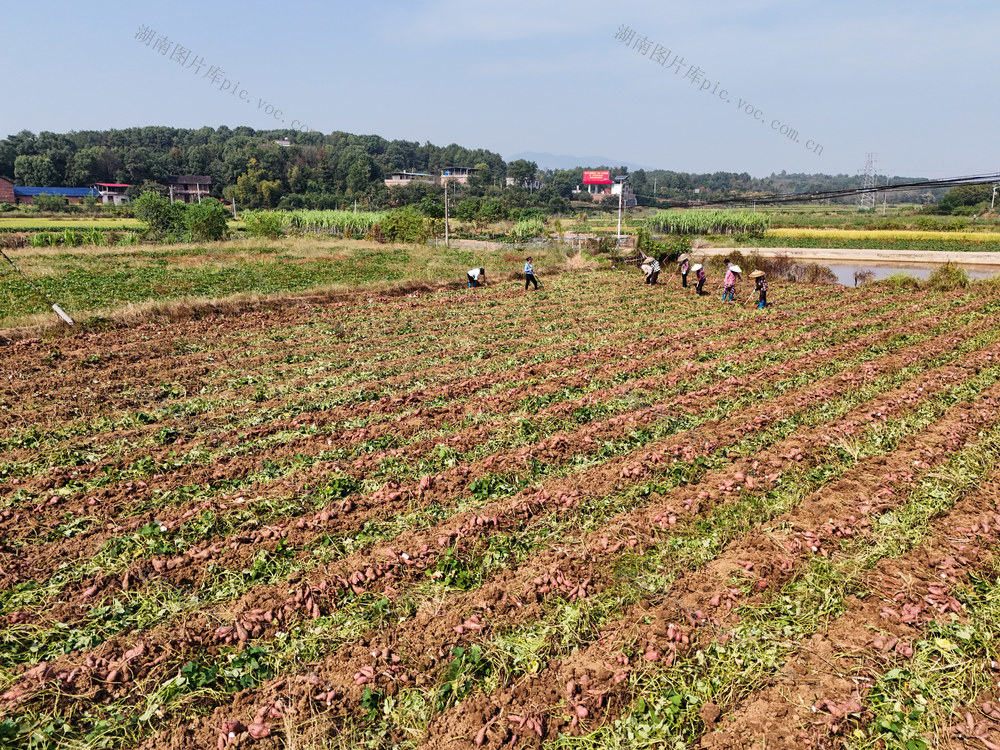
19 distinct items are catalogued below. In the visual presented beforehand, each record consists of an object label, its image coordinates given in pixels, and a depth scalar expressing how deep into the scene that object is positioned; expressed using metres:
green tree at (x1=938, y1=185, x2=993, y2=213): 94.97
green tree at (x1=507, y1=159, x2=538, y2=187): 169.88
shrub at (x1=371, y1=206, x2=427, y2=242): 51.84
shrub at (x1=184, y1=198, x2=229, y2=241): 44.88
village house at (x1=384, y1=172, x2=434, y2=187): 124.62
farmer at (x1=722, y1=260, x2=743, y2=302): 20.84
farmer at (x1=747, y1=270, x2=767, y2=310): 20.05
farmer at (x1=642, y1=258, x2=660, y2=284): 25.79
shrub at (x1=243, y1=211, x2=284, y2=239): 50.91
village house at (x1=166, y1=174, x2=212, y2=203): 101.50
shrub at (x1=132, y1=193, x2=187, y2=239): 46.62
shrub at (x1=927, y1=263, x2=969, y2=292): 24.97
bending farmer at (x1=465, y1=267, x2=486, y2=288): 24.88
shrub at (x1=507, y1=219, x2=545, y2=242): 58.39
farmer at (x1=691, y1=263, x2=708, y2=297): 23.08
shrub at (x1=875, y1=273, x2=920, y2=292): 25.44
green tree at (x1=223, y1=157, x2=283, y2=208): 96.62
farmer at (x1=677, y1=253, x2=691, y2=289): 24.66
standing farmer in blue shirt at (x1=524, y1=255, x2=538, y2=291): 24.69
